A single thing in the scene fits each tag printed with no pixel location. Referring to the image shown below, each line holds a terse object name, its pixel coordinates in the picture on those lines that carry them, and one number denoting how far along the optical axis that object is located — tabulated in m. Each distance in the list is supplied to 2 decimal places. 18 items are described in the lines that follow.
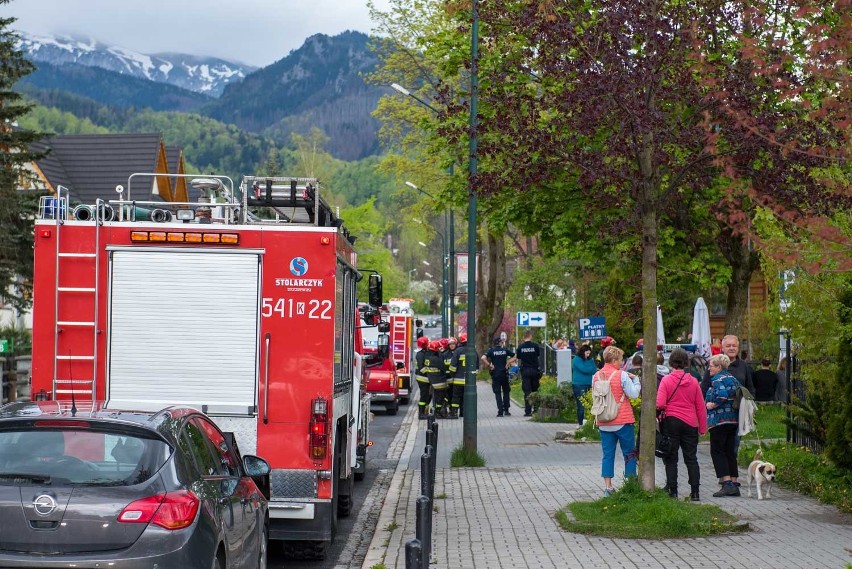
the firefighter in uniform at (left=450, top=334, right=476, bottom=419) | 27.92
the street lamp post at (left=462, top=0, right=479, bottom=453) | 19.08
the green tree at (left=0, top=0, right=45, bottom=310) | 31.61
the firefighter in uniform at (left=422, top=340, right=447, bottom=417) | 28.95
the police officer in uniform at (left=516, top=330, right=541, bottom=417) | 30.16
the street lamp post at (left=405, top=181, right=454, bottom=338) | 70.94
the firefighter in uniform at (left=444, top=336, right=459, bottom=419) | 29.31
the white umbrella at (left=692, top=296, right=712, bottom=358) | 23.77
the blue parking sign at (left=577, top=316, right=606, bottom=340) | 30.02
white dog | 13.96
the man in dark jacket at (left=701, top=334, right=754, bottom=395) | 15.97
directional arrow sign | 39.56
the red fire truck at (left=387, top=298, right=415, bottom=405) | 37.09
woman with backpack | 13.89
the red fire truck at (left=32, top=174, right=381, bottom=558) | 10.47
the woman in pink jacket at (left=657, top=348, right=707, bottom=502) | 14.15
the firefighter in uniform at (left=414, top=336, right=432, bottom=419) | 28.89
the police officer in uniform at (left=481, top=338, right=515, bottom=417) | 30.16
